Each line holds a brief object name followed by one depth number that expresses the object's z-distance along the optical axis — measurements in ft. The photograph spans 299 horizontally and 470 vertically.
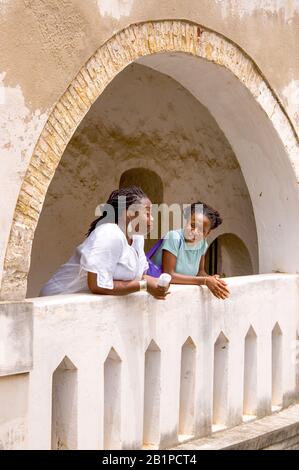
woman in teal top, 21.52
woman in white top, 17.95
